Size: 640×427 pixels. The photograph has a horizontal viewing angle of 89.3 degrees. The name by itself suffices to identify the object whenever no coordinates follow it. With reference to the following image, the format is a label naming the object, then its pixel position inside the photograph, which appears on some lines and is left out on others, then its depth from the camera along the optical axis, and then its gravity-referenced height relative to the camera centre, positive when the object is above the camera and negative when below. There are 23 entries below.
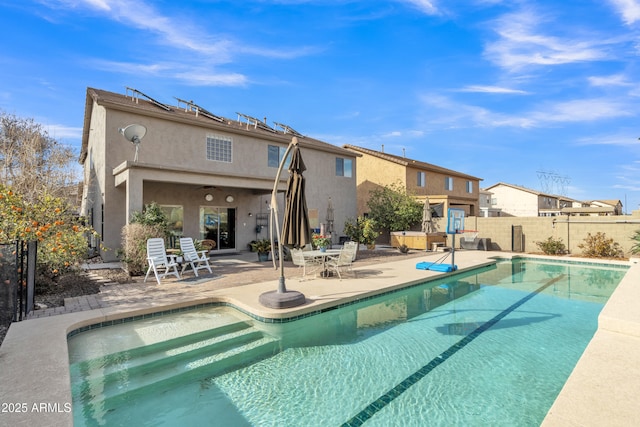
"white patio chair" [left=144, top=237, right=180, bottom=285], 8.84 -1.06
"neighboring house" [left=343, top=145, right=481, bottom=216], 24.00 +3.27
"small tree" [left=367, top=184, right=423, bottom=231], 20.70 +0.49
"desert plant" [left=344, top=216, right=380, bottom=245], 16.39 -0.68
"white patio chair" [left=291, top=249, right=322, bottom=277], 9.65 -1.29
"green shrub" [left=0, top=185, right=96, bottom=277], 6.12 -0.23
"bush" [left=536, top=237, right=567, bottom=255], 16.41 -1.50
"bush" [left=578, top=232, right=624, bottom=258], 15.13 -1.38
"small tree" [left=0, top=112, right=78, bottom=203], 18.28 +3.85
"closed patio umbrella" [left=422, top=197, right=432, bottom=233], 18.42 +0.03
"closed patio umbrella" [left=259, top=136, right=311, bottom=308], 6.79 +0.04
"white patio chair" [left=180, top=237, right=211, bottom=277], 9.46 -1.03
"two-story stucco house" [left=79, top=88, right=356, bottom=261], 12.20 +2.27
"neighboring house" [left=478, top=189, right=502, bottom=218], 39.03 +2.06
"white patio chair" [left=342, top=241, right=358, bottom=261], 10.83 -0.90
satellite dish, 11.49 +3.08
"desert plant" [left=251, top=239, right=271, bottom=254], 13.23 -1.13
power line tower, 48.62 +5.64
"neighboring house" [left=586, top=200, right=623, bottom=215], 44.06 +2.14
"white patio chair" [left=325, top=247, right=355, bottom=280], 9.56 -1.21
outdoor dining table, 9.77 -1.11
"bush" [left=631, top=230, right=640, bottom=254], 14.06 -1.12
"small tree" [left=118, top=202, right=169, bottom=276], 9.55 -0.56
